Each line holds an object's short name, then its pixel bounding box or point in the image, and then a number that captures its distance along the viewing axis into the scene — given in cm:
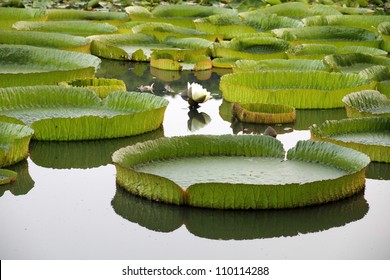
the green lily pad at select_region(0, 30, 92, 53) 1706
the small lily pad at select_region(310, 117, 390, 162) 965
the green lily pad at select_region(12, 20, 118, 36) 1945
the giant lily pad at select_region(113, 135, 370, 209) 805
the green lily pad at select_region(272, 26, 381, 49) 1852
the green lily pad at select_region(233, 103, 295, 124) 1158
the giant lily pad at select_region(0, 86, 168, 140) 1036
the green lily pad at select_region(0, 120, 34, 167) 924
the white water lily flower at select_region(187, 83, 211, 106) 1256
